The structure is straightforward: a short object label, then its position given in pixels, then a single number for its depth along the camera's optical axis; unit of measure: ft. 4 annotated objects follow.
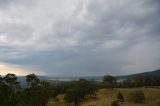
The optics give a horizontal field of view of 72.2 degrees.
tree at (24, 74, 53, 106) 108.30
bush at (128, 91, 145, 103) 197.01
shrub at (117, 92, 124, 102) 193.03
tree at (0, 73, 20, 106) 95.59
